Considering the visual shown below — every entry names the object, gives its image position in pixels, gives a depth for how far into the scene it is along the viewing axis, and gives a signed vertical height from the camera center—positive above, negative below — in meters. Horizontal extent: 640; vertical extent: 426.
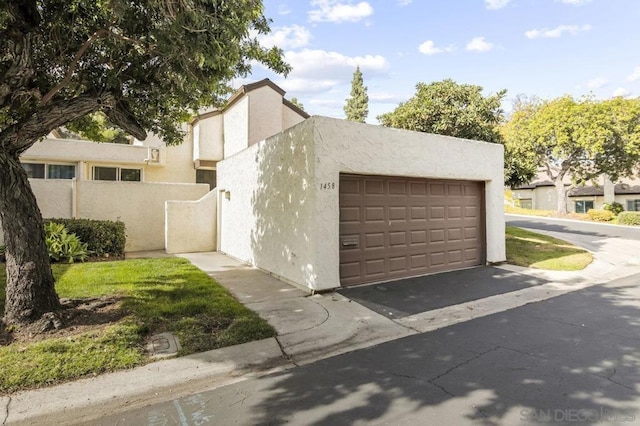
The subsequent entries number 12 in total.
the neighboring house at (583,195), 31.27 +1.54
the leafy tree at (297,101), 29.23 +9.39
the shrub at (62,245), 9.29 -0.89
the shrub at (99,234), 10.33 -0.68
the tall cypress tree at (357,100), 40.97 +13.37
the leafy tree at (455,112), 12.96 +3.80
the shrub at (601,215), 24.80 -0.30
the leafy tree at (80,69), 4.52 +2.28
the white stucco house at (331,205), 7.11 +0.18
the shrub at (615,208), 27.39 +0.23
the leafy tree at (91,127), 8.02 +2.03
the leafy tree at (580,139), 23.41 +5.17
